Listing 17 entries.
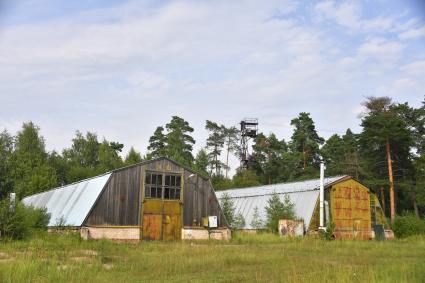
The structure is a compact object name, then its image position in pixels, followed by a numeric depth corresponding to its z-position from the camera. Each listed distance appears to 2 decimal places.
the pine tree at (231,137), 80.56
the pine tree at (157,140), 75.55
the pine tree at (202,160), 68.31
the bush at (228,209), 36.75
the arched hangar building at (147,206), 26.02
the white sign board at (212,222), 28.67
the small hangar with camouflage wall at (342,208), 32.81
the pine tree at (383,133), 47.88
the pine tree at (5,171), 56.31
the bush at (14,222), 21.03
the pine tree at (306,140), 67.94
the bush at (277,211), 32.69
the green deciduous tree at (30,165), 53.53
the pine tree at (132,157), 66.94
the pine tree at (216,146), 79.25
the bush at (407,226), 33.97
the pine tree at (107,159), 67.12
